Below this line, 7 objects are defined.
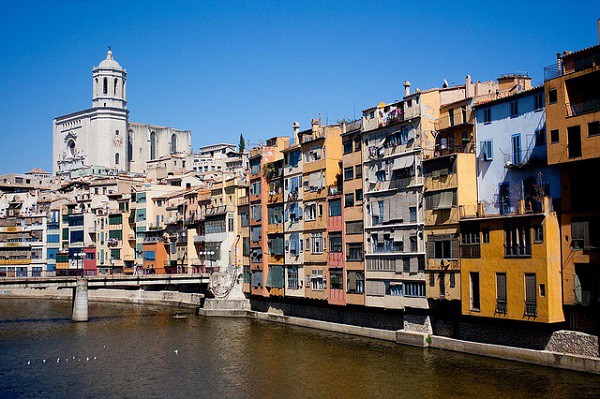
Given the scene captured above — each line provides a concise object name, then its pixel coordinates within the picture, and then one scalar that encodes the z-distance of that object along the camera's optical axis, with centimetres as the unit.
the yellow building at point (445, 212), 4647
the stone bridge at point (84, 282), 6994
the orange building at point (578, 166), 3850
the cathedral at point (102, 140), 19325
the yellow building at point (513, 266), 4000
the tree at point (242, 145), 16382
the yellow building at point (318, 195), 6012
